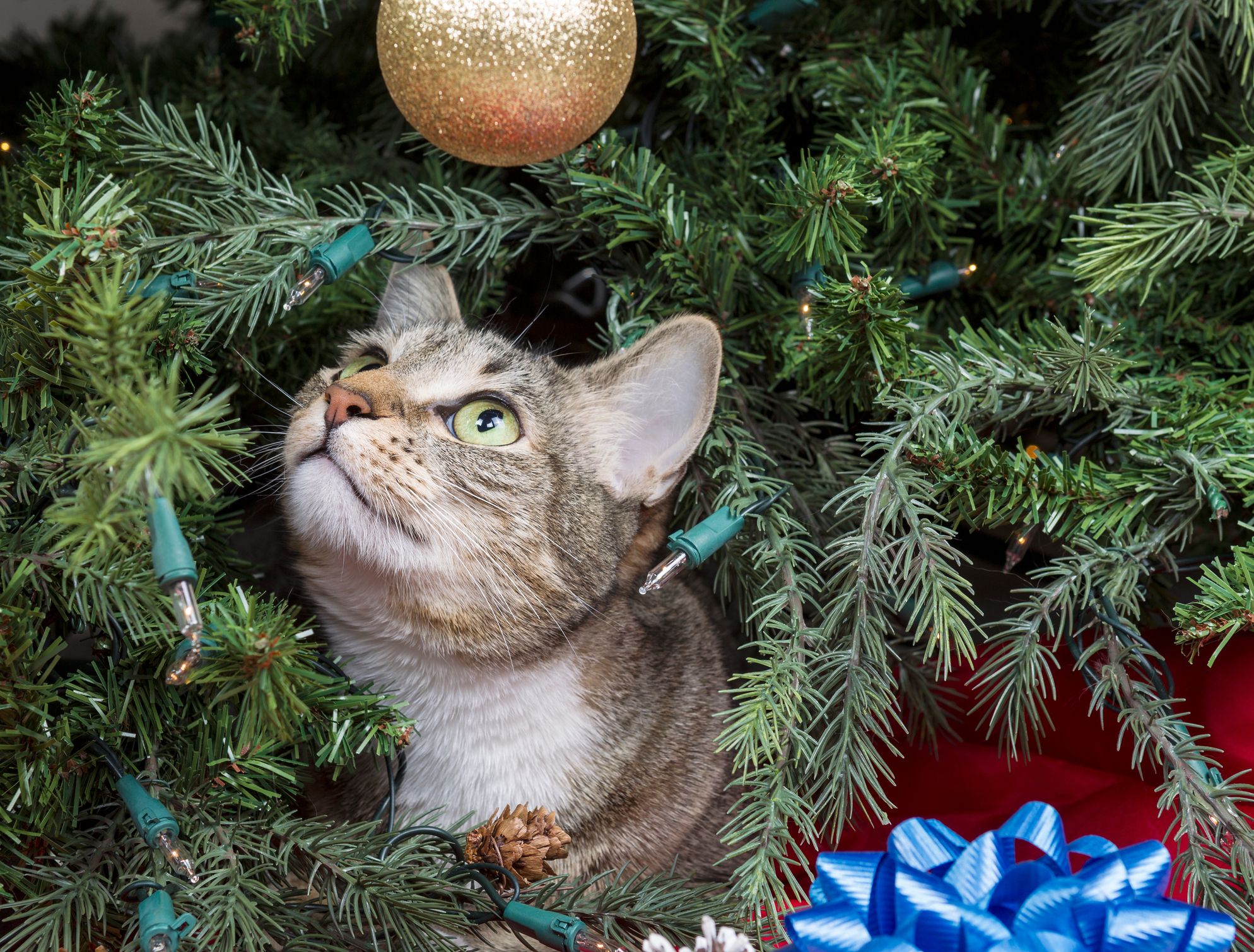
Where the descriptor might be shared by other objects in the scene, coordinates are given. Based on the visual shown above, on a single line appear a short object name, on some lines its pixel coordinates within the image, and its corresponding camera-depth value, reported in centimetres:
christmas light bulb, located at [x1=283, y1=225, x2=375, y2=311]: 85
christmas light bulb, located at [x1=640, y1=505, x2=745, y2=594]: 85
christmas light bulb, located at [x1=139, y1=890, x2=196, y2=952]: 63
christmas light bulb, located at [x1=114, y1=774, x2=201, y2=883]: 69
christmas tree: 70
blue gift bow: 55
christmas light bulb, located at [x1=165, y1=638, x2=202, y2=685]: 59
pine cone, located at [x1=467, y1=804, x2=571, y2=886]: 81
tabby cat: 92
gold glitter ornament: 75
